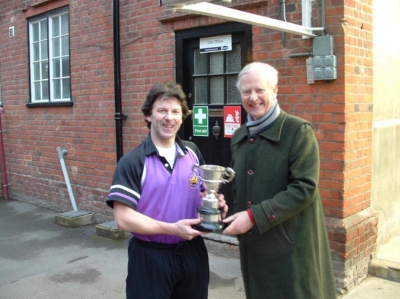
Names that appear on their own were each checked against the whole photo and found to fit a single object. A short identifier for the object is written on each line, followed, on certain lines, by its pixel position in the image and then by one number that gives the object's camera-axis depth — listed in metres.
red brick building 4.35
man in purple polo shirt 2.49
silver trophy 2.46
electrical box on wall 4.20
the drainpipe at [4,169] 9.12
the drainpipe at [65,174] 7.39
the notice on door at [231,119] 5.31
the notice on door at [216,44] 5.32
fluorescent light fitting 3.03
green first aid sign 5.64
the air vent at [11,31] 8.72
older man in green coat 2.43
